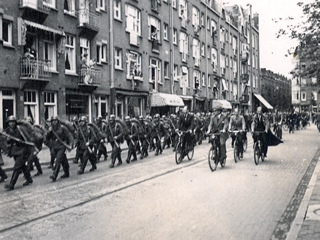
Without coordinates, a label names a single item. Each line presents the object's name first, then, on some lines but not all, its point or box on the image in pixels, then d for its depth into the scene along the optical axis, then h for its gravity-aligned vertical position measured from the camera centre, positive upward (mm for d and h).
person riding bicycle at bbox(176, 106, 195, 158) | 13719 -286
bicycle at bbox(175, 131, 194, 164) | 13602 -1183
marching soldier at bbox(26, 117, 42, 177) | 11664 -1330
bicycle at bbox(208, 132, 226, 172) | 11580 -1061
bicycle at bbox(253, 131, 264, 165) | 12864 -1074
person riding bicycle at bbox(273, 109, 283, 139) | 24106 -842
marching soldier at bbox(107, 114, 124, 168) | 13198 -678
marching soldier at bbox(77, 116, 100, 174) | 11797 -770
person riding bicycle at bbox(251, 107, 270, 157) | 13211 -360
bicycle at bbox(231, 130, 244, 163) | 13502 -1149
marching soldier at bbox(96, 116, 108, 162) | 14719 -973
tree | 20781 +4033
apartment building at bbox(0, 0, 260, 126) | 18406 +3846
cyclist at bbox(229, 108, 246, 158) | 13809 -302
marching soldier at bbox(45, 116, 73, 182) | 10474 -644
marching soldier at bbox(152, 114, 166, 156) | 17222 -733
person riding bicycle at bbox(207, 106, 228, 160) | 11930 -319
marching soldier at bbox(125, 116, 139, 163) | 14227 -752
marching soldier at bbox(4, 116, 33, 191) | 9422 -753
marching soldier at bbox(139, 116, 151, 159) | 15742 -1107
